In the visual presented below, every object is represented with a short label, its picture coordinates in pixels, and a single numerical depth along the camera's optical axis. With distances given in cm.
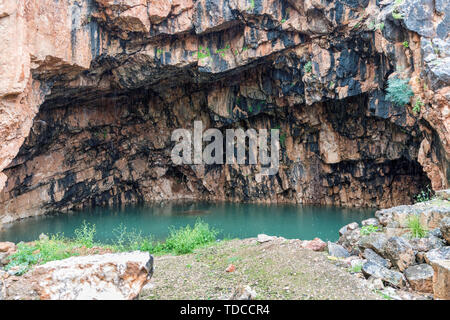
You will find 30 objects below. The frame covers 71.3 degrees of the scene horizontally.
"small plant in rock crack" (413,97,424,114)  1090
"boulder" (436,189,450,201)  772
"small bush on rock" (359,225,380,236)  752
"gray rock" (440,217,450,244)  565
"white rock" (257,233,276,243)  941
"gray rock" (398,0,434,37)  1032
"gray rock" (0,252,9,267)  851
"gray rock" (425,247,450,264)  512
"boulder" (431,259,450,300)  421
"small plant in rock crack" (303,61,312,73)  1620
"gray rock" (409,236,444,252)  568
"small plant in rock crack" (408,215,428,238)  627
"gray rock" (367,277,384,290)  490
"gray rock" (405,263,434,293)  479
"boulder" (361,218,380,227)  798
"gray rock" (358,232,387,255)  632
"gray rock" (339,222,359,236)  898
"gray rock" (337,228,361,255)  721
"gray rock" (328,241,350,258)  705
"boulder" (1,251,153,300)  421
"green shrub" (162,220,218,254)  983
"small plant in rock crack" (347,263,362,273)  572
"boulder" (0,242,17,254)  983
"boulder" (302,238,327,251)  779
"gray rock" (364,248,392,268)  586
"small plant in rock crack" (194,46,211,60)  1630
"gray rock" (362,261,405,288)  500
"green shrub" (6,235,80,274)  813
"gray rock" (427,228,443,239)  598
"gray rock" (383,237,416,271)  553
